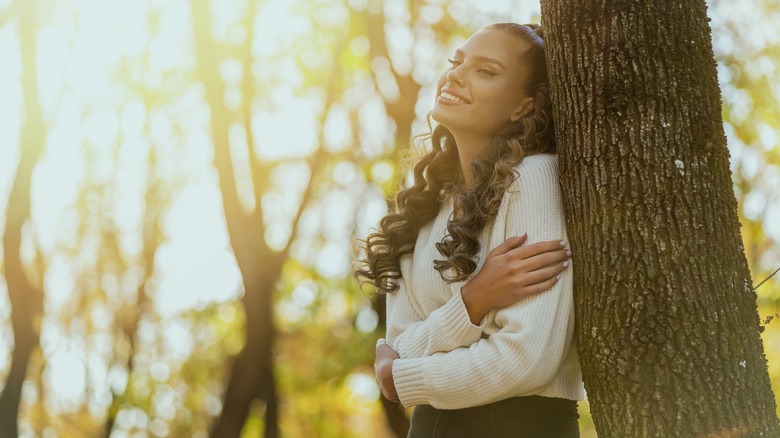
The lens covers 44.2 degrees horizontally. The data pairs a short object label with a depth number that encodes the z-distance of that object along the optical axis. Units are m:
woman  2.77
